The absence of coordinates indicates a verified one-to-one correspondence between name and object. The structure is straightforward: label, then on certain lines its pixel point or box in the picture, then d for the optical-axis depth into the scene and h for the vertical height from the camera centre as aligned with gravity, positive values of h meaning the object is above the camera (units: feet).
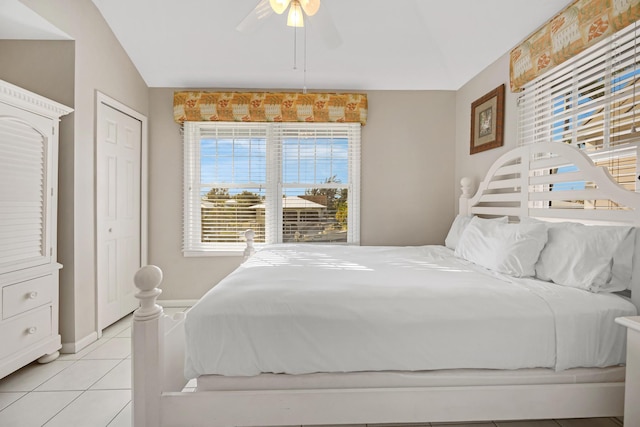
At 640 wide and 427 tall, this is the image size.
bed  4.24 -1.94
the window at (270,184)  11.65 +0.85
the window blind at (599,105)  5.52 +2.04
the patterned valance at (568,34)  5.44 +3.38
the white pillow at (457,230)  9.05 -0.58
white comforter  4.28 -1.61
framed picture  8.95 +2.58
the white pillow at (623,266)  4.83 -0.81
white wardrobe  6.45 -0.46
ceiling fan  5.83 +3.58
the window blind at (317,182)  11.68 +0.93
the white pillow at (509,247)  5.76 -0.70
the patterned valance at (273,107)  11.19 +3.44
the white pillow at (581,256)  4.87 -0.72
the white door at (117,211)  9.18 -0.14
